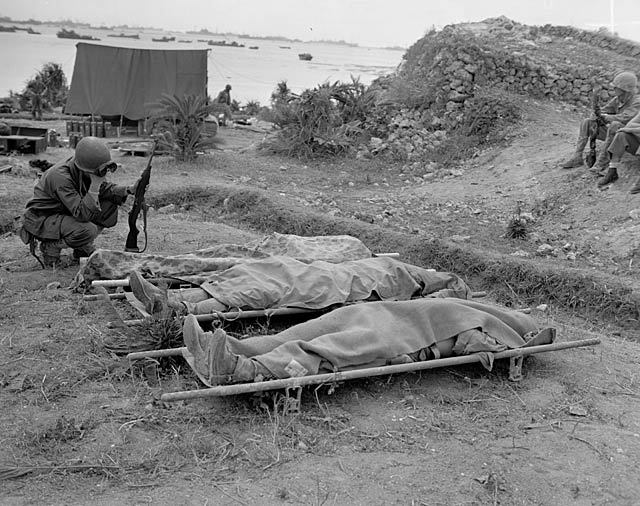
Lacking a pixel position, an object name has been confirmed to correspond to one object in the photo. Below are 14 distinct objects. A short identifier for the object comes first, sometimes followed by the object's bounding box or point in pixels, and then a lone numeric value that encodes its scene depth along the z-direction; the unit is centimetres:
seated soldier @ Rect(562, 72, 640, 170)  905
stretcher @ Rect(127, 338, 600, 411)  353
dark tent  1731
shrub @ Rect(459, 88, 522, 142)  1234
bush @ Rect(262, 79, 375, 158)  1298
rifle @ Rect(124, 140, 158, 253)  592
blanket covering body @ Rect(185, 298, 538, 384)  387
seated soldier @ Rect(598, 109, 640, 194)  851
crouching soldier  574
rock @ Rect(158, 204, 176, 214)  898
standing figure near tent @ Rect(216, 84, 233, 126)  1944
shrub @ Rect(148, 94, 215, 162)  1199
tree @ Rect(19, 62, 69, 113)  1981
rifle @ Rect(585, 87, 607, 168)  939
